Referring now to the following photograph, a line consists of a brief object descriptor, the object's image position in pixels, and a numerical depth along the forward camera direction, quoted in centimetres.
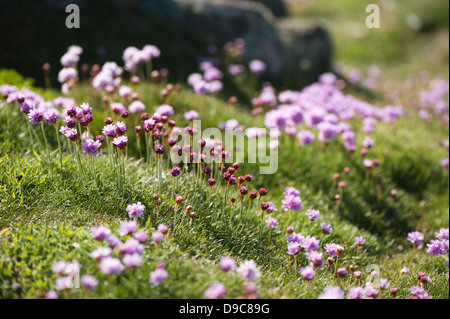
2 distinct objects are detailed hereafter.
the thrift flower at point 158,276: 281
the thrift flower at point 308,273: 323
